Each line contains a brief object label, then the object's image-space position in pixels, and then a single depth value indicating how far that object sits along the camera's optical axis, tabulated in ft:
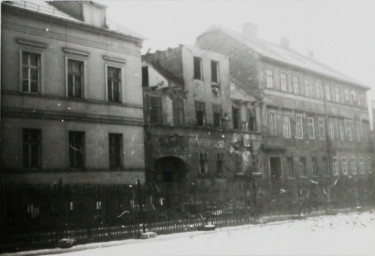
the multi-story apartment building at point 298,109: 122.93
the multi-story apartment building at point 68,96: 65.77
